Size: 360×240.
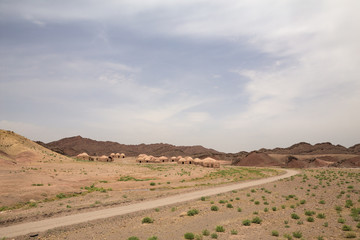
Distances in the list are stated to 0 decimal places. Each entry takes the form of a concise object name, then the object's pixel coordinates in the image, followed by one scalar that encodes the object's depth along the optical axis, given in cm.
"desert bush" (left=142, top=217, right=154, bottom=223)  1697
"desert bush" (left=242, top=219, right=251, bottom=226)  1594
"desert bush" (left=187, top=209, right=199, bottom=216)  1876
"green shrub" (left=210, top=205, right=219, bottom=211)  2019
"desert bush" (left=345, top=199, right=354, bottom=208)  2101
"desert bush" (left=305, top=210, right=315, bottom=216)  1813
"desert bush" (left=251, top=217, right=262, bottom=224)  1640
